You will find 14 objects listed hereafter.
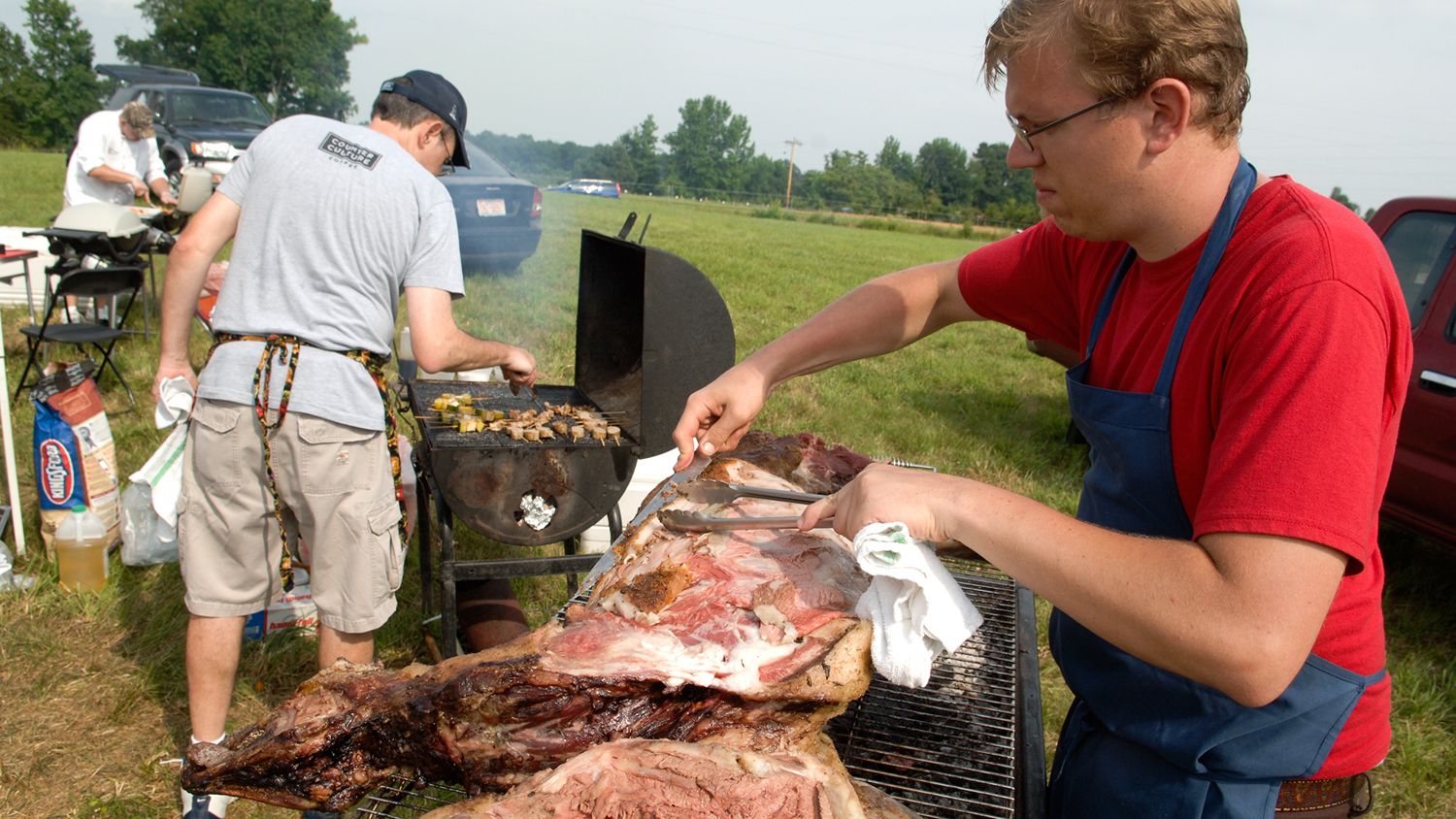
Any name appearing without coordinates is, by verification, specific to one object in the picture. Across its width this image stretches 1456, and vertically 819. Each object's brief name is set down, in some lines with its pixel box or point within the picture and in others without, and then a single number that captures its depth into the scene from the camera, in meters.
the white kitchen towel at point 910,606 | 1.51
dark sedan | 9.83
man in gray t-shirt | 2.94
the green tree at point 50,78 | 45.72
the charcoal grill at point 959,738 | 1.77
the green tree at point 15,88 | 43.34
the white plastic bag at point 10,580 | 4.11
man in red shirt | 1.15
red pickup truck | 4.57
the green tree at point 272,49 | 50.78
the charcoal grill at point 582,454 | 3.20
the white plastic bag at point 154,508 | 3.92
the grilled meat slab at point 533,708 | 1.65
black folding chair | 6.14
